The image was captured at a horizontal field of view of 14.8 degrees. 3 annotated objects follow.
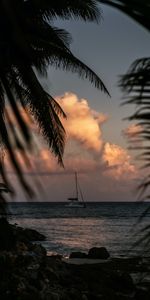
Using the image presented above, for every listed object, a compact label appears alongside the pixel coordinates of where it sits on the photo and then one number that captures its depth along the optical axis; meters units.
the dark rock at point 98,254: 31.98
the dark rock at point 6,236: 14.68
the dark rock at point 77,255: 32.03
